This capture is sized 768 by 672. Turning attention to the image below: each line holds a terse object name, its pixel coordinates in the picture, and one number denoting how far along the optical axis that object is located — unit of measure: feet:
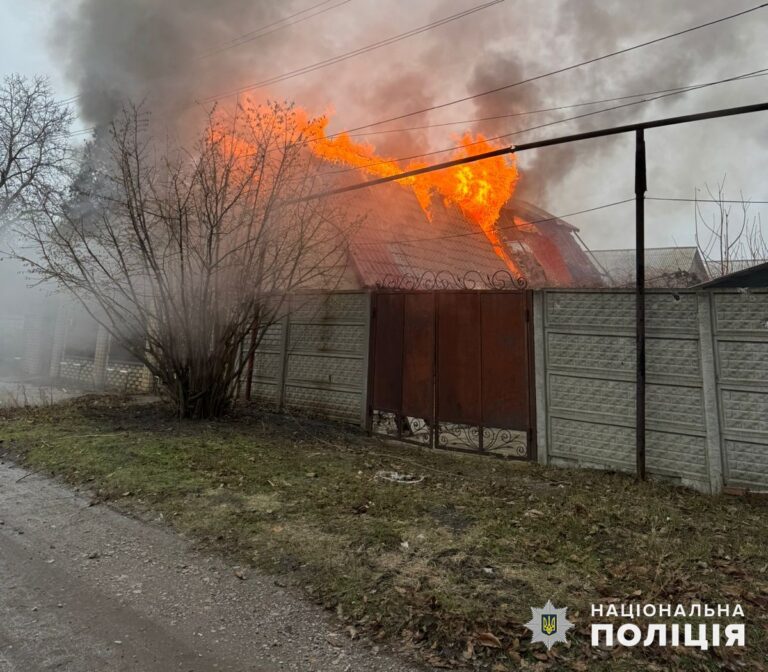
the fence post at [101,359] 37.99
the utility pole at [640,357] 14.35
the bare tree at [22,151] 48.03
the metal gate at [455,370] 16.89
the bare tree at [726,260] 38.99
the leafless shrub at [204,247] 21.21
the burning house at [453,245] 31.65
